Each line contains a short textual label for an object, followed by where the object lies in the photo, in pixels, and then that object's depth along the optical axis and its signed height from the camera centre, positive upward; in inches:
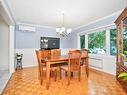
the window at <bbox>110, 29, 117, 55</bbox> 116.5 +7.1
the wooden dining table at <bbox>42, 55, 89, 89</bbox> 80.7 -15.9
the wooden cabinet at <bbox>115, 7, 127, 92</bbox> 76.4 +5.4
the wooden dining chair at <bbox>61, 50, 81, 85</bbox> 89.9 -16.8
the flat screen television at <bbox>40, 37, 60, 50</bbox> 170.8 +8.3
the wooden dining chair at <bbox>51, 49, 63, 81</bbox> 114.0 -9.2
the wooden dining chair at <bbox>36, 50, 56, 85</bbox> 87.9 -22.9
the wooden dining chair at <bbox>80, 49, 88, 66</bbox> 111.0 -10.8
